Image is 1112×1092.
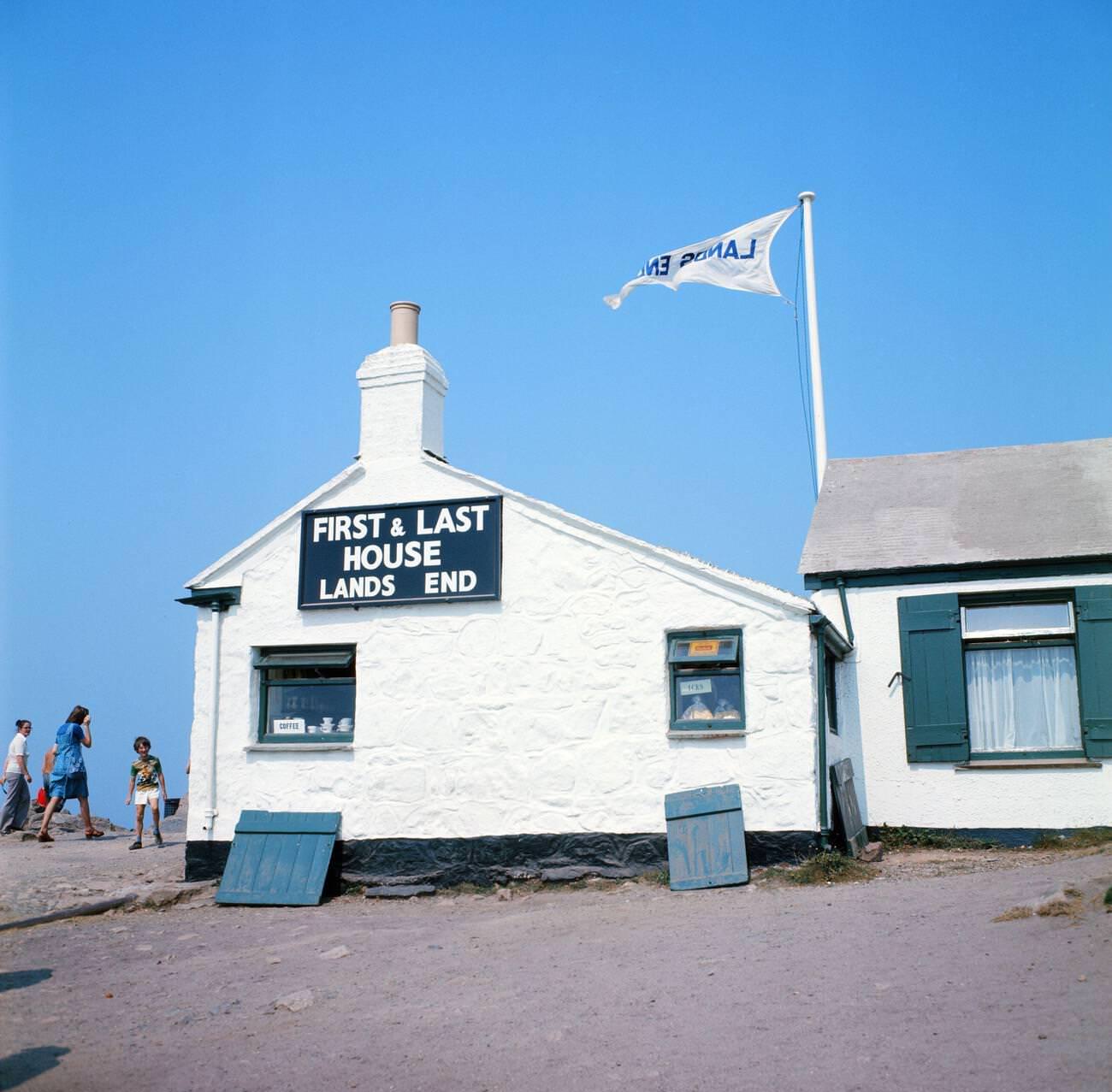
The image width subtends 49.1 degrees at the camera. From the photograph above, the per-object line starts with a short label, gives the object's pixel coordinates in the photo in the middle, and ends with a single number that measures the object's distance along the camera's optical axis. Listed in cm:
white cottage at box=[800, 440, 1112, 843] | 1368
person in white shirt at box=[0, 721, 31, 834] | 1833
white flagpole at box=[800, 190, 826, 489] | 1784
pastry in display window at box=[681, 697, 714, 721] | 1289
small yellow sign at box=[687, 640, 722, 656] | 1280
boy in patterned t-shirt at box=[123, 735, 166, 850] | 1728
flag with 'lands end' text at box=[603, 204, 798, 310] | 1894
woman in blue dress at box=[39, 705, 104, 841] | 1780
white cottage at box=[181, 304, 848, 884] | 1268
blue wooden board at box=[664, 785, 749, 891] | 1203
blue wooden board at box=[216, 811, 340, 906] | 1310
